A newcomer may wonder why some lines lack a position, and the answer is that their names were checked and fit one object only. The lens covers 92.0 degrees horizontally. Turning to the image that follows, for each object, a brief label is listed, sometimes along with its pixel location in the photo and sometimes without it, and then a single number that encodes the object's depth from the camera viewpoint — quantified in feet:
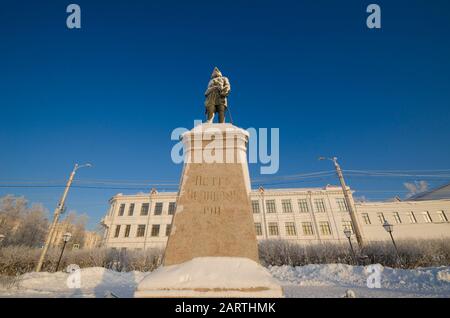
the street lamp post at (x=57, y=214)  46.85
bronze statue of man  17.44
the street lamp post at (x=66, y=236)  49.42
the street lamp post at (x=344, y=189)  43.86
